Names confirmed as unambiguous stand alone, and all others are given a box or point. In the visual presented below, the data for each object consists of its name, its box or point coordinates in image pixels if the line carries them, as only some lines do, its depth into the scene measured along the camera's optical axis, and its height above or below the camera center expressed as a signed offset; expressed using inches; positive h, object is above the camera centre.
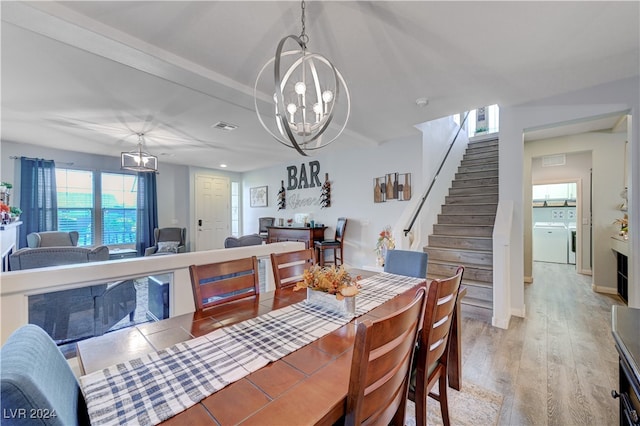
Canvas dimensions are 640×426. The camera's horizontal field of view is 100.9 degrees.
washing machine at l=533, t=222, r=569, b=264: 255.6 -31.2
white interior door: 278.8 +0.2
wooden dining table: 27.9 -21.3
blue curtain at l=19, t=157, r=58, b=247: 180.7 +11.6
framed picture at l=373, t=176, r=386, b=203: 188.2 +15.2
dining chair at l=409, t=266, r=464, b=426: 46.7 -23.4
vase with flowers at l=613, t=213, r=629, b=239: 142.4 -8.3
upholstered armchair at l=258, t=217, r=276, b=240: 267.7 -12.5
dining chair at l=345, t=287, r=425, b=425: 28.8 -18.5
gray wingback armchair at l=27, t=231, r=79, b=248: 154.9 -16.2
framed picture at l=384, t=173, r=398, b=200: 181.6 +17.1
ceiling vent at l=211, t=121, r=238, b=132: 147.5 +49.6
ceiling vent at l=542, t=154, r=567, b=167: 202.8 +39.2
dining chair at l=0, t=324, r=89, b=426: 18.3 -13.7
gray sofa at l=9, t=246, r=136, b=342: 57.6 -22.4
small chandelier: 160.1 +31.6
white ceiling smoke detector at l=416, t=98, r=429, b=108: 118.3 +49.8
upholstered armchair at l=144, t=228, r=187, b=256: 205.6 -23.2
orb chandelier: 54.4 +28.5
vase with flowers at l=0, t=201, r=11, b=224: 129.5 -0.5
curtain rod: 201.1 +38.5
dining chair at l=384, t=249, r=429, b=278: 88.4 -18.0
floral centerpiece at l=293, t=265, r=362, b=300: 54.0 -14.7
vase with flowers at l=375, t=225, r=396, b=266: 144.6 -18.4
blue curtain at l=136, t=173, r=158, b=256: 234.2 +1.3
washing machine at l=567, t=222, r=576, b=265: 250.7 -33.8
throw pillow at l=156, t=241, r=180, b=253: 202.7 -26.9
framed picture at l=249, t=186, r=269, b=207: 282.2 +17.3
